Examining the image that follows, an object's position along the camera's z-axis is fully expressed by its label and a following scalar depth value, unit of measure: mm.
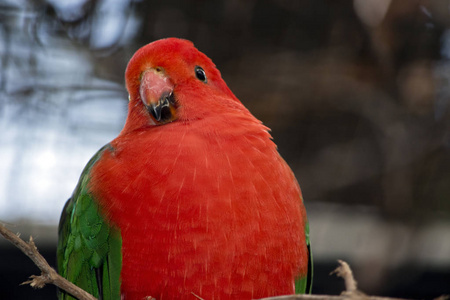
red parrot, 2417
